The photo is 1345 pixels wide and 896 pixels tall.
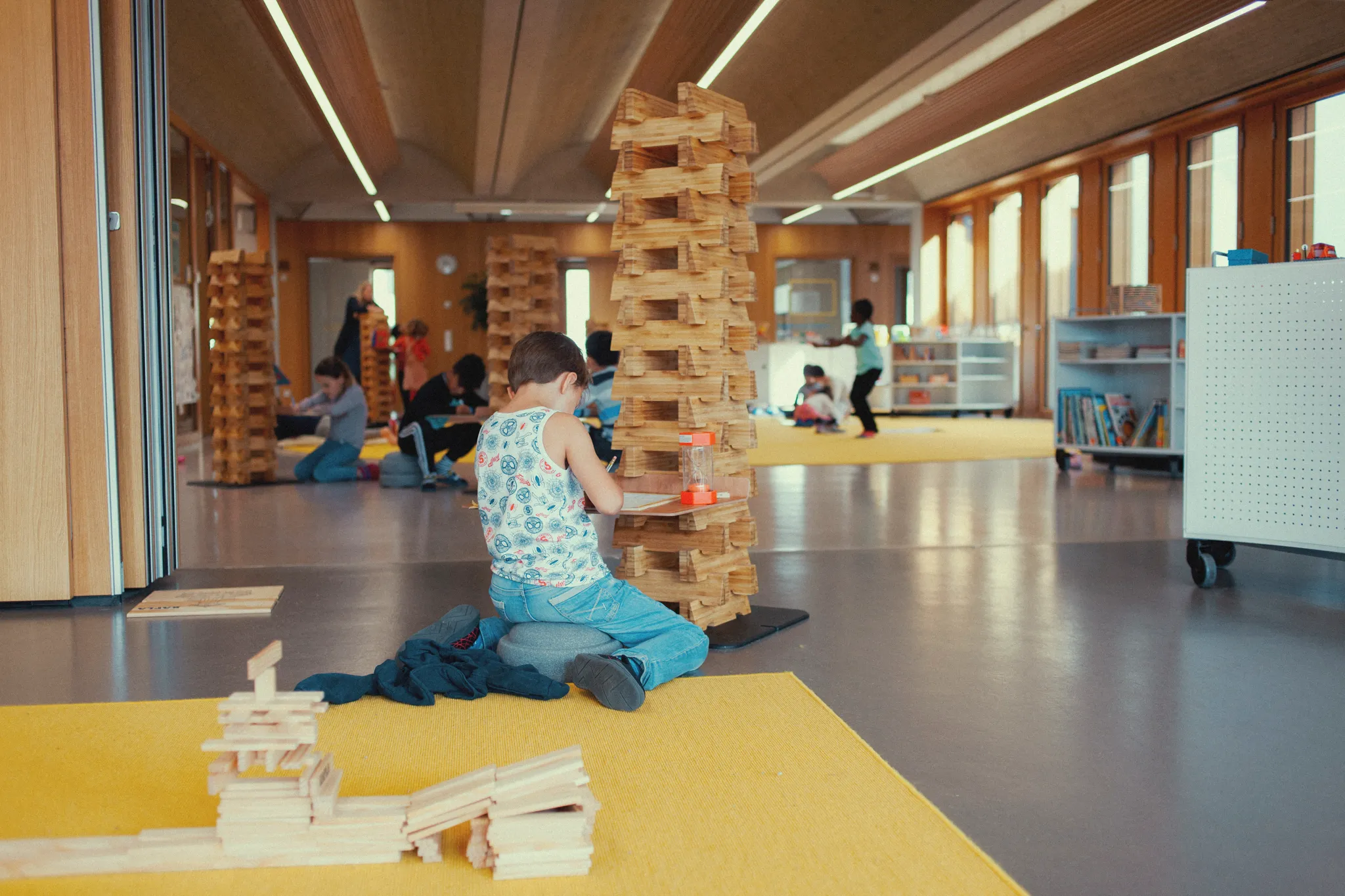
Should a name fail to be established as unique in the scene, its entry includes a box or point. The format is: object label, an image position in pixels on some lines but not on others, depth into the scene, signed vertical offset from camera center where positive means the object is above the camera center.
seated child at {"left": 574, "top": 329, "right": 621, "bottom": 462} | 7.40 +0.00
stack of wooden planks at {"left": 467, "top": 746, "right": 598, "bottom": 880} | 2.13 -0.83
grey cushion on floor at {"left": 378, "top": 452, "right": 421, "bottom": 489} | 9.34 -0.67
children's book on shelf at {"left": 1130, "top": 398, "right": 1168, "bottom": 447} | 9.59 -0.38
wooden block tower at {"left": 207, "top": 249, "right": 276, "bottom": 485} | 9.44 +0.19
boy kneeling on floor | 3.31 -0.40
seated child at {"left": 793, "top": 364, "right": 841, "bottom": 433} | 16.12 -0.25
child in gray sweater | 9.81 -0.37
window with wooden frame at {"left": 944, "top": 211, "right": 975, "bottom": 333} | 21.30 +2.10
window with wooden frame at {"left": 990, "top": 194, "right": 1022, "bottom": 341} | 19.72 +2.13
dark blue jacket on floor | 3.20 -0.83
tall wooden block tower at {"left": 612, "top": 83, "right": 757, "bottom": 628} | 4.14 +0.23
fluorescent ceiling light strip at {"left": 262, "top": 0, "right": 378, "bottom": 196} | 10.00 +3.34
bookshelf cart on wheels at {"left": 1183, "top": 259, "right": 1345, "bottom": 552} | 4.56 -0.09
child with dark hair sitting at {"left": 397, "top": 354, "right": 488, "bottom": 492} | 9.27 -0.37
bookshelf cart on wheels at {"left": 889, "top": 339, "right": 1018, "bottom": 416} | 19.72 +0.14
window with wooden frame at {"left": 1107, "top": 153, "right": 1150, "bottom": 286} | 15.94 +2.31
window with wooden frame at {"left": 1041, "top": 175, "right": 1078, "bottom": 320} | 17.94 +2.19
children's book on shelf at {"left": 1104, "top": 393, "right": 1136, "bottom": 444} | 9.92 -0.29
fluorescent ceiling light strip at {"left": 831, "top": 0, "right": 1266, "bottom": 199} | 11.95 +3.64
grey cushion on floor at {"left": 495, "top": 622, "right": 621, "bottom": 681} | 3.39 -0.77
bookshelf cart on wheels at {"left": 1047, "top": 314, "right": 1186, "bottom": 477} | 9.52 +0.05
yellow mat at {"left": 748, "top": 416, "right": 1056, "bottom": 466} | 11.66 -0.68
